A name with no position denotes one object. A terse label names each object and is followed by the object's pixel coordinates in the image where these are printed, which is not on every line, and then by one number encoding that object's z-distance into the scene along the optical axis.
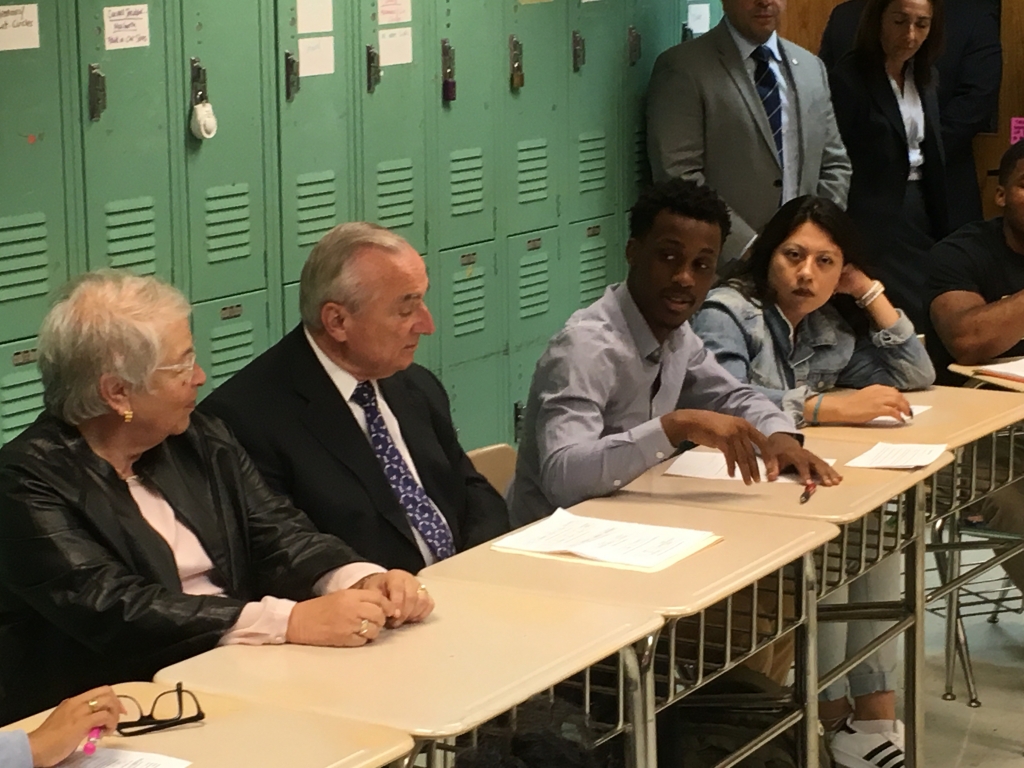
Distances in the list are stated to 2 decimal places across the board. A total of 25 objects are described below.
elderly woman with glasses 2.25
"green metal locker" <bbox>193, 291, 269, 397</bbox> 4.12
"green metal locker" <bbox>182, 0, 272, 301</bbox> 3.98
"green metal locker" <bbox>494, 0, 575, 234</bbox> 5.11
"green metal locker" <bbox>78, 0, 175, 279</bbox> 3.70
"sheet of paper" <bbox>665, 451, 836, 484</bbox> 3.14
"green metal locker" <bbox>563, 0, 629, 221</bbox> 5.43
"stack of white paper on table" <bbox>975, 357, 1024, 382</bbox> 4.05
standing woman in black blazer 5.45
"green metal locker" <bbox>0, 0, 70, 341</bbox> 3.52
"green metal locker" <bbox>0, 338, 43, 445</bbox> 3.58
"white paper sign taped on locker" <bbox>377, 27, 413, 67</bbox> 4.57
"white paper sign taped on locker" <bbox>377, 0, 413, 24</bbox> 4.54
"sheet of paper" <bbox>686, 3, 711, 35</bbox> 6.02
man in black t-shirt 4.14
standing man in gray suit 5.36
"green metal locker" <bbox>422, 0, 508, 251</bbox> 4.80
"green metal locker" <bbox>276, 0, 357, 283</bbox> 4.27
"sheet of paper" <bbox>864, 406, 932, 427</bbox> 3.62
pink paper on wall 6.46
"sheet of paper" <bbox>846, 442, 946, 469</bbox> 3.19
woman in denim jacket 3.56
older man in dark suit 2.77
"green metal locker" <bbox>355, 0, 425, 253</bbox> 4.54
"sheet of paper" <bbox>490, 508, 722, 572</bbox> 2.56
